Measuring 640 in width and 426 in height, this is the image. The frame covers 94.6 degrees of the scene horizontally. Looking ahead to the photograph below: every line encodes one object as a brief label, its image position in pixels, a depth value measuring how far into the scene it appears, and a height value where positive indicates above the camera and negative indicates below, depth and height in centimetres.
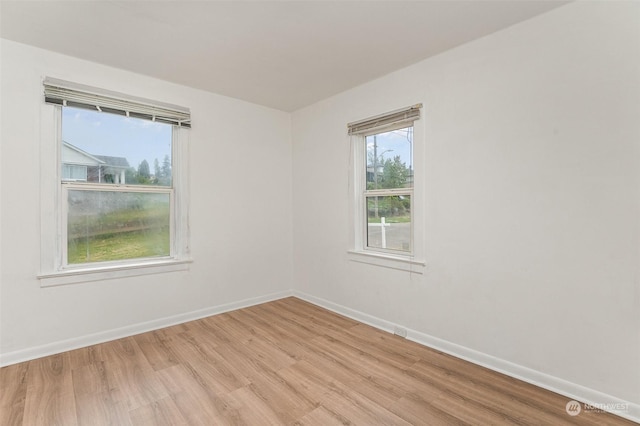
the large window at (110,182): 256 +36
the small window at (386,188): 284 +30
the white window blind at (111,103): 252 +110
